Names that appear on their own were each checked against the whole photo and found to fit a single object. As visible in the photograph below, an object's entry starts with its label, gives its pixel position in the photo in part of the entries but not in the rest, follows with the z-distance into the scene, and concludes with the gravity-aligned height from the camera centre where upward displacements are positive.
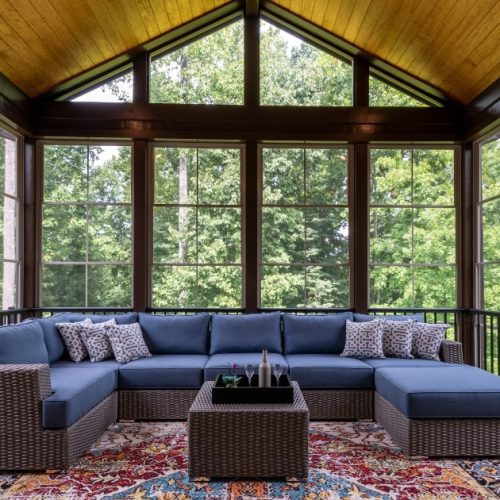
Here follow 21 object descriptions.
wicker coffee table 2.68 -1.14
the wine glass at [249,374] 3.14 -0.84
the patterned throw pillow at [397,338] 4.16 -0.77
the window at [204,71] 5.11 +2.14
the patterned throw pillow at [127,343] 4.00 -0.79
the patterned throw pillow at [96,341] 3.97 -0.76
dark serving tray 2.87 -0.89
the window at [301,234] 5.14 +0.26
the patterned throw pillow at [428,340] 4.12 -0.78
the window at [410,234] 5.14 +0.26
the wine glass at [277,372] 3.11 -0.88
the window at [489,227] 4.63 +0.32
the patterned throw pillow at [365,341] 4.16 -0.79
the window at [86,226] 5.04 +0.35
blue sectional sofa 2.77 -0.94
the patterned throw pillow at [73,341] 3.97 -0.76
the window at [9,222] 4.59 +0.37
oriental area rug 2.53 -1.35
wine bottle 3.03 -0.81
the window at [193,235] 5.12 +0.25
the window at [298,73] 5.13 +2.12
